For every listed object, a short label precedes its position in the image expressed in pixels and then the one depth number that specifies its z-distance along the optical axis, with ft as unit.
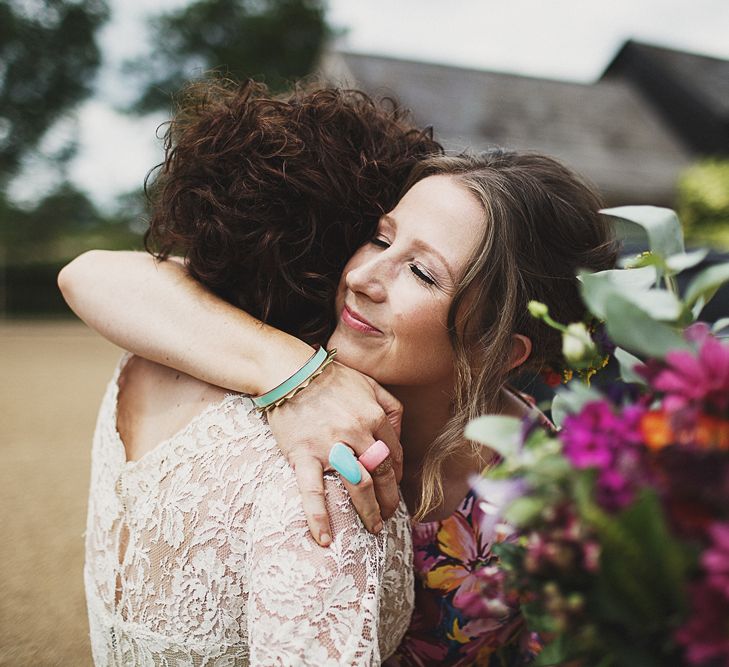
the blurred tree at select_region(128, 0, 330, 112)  99.69
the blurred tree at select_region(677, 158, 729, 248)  40.83
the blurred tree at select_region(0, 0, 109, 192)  67.56
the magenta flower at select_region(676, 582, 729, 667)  1.91
